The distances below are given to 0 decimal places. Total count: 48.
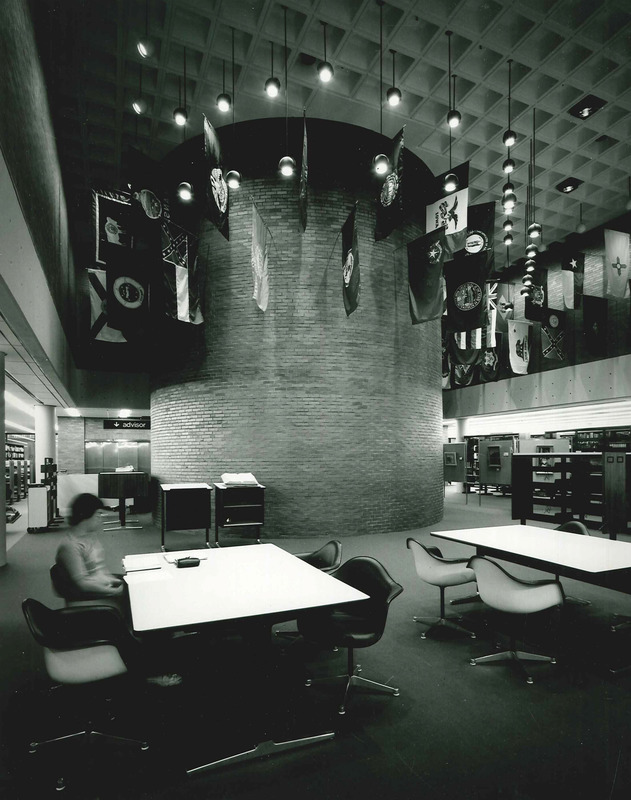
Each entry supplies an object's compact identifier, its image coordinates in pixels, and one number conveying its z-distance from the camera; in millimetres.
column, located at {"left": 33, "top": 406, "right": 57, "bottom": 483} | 12164
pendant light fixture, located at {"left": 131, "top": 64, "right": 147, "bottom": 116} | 7180
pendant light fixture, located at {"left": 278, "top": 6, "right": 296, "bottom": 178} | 7742
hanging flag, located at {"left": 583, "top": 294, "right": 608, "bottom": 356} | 11250
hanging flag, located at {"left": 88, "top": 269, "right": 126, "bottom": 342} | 8430
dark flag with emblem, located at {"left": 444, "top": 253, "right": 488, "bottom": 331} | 8133
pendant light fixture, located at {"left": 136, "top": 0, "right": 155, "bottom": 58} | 5809
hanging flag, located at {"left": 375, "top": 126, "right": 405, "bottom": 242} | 7111
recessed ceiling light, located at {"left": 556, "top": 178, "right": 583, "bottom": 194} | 10641
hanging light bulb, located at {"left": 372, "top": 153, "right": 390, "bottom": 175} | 7055
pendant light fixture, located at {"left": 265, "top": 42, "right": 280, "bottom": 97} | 6750
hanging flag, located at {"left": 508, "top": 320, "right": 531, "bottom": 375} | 12344
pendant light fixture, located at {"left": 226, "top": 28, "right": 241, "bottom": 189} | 8398
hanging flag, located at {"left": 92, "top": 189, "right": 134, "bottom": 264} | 7184
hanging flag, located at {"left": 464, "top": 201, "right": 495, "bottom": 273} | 8180
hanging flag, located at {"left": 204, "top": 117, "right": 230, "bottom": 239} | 6672
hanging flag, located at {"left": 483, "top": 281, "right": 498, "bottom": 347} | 11867
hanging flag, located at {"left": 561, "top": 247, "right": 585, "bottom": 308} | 11344
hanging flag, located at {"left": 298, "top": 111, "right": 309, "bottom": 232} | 7039
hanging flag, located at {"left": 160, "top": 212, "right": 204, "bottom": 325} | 8234
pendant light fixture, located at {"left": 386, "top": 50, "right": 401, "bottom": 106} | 6775
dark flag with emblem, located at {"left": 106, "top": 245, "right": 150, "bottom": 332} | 7496
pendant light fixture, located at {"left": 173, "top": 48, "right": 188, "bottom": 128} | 6994
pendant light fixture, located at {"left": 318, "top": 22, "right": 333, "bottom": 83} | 6461
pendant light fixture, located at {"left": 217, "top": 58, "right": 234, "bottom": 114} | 7016
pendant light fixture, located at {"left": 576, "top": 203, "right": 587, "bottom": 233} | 12311
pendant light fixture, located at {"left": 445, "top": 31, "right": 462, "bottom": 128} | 7051
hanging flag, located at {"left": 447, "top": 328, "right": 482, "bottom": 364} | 10755
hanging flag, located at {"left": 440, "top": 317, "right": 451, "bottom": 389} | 15757
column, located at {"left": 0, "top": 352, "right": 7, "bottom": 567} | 7230
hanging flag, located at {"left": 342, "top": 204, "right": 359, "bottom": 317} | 7867
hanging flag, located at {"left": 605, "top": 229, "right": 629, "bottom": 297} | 8711
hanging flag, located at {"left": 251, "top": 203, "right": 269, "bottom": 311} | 7980
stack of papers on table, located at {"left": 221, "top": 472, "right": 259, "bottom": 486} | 8344
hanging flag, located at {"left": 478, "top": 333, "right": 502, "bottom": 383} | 14352
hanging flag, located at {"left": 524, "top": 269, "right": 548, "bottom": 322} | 11281
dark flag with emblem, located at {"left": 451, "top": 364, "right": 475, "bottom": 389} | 15133
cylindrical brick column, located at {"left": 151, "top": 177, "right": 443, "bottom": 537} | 9094
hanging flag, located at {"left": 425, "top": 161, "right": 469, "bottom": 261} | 7863
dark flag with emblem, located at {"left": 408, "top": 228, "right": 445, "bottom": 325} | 7824
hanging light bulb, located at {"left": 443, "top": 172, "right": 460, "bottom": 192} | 7878
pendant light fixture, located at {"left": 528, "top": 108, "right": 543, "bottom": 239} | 8898
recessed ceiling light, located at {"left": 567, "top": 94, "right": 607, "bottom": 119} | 8281
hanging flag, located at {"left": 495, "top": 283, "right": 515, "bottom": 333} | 12133
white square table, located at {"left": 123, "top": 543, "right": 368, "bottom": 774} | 2594
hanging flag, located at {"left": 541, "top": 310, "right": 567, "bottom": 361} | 12031
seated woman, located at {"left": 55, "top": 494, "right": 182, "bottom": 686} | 3518
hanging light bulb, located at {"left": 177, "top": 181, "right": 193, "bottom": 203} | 8156
